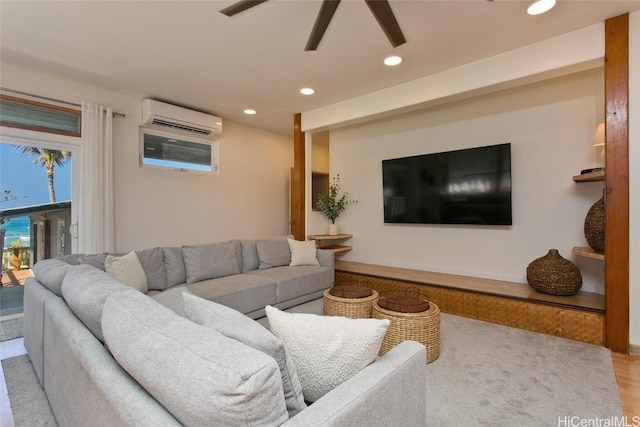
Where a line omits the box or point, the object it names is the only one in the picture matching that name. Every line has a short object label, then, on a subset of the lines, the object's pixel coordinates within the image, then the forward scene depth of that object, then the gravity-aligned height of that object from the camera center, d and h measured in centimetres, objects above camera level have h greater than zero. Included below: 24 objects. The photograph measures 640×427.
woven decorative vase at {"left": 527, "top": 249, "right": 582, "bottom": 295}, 293 -62
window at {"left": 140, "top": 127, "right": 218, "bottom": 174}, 422 +88
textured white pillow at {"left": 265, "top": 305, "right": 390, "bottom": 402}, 105 -46
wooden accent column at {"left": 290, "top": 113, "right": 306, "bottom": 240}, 468 +52
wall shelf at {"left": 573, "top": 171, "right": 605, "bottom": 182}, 265 +28
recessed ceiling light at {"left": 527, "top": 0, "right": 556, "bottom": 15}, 223 +146
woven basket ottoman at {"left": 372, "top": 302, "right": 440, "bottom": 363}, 229 -86
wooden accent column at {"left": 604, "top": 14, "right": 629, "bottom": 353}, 241 +21
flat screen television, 354 +29
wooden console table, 265 -87
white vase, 491 -28
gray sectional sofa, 73 -48
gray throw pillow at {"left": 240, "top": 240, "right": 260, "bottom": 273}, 375 -52
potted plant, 491 +14
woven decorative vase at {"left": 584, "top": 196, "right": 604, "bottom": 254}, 268 -15
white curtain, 350 +32
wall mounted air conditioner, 398 +125
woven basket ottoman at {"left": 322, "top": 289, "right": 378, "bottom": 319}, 274 -82
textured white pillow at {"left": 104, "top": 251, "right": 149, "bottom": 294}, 258 -47
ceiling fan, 179 +118
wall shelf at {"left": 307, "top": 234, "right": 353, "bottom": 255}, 466 -48
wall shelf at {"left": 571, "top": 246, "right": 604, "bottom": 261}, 258 -37
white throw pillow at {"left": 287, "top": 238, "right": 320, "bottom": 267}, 402 -52
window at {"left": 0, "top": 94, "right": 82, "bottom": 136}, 310 +102
